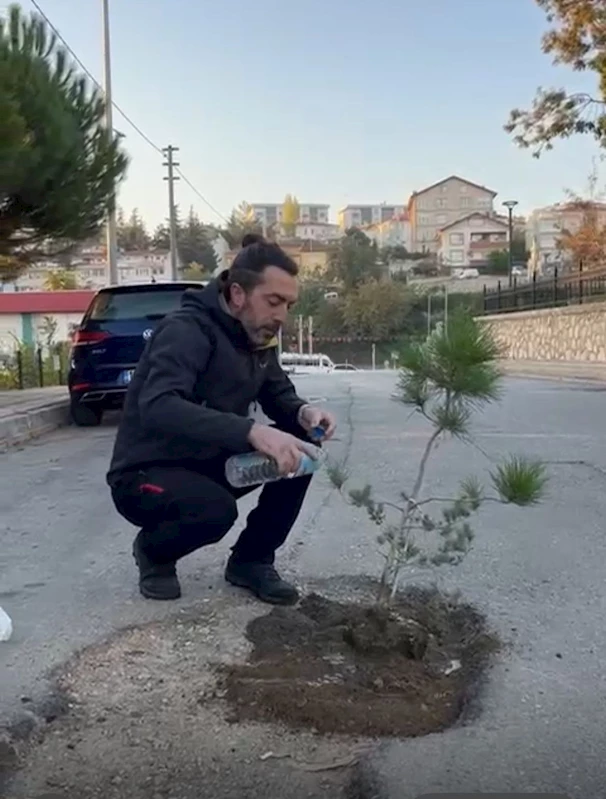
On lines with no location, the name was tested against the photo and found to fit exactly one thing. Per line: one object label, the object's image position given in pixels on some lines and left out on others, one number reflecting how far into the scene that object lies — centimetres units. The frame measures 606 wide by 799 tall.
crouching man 298
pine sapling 293
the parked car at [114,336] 959
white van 3574
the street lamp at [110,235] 2111
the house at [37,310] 3784
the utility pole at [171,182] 4038
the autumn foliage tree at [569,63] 1647
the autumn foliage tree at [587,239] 2583
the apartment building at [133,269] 5775
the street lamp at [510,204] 3376
